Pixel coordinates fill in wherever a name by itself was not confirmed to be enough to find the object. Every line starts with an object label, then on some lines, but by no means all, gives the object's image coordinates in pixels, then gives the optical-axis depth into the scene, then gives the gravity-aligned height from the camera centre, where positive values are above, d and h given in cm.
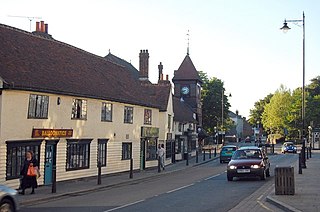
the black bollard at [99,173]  2339 -216
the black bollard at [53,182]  1930 -217
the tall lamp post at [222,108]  7864 +383
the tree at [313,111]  8869 +409
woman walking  1867 -178
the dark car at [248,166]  2323 -170
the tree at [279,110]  9150 +446
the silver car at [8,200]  1071 -166
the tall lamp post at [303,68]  2683 +377
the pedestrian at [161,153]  3344 -161
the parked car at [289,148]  6375 -211
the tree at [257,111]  14079 +657
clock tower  6806 +668
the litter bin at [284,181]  1567 -161
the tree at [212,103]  8444 +503
